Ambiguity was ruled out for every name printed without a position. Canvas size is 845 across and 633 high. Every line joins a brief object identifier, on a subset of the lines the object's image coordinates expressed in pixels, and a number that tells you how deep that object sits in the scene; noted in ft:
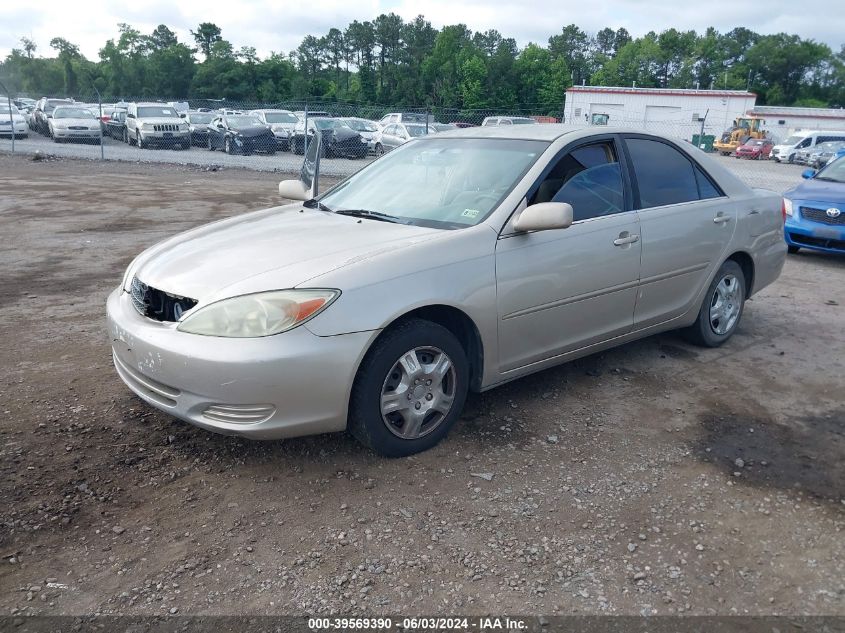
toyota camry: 10.14
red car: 135.10
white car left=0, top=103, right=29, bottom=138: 93.15
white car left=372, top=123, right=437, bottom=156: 78.43
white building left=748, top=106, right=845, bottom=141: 194.59
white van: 121.19
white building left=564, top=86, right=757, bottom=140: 173.27
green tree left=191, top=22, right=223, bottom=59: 339.57
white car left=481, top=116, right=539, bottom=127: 81.35
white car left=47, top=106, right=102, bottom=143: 86.02
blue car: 27.20
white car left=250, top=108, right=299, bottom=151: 78.43
